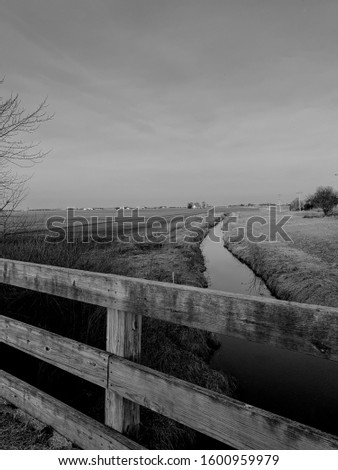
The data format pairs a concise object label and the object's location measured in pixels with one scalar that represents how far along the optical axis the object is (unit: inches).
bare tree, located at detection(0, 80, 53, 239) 273.6
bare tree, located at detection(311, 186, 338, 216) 3177.7
